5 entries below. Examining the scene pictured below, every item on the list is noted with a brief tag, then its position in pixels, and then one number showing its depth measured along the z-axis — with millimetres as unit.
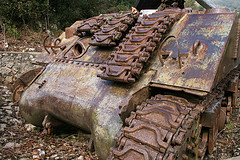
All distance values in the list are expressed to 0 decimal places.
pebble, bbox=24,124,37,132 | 4215
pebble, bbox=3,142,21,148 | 3276
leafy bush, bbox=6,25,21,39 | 9844
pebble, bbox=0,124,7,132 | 3887
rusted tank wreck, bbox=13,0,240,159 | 2004
